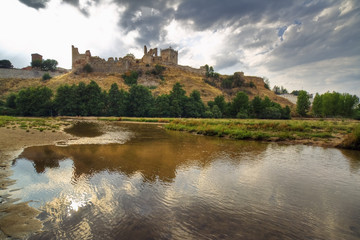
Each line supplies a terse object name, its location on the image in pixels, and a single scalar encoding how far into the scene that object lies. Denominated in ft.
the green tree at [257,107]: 201.26
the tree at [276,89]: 597.03
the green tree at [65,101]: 190.60
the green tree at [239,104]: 202.08
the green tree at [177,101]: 188.96
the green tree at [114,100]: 200.23
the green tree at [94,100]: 193.57
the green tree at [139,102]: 196.14
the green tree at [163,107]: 188.96
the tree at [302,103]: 236.63
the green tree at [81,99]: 191.52
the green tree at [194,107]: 194.88
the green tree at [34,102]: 177.37
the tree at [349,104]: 208.13
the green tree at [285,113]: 209.54
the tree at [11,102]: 196.03
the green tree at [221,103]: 215.51
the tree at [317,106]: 233.80
